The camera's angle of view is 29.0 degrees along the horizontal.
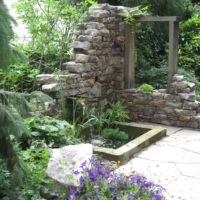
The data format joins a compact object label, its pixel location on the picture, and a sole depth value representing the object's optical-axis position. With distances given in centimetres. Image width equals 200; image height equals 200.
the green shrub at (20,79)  607
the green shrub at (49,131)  459
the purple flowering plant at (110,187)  331
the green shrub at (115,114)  662
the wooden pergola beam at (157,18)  701
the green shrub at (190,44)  921
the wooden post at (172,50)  716
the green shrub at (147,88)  748
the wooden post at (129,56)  761
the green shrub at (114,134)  606
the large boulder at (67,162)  346
